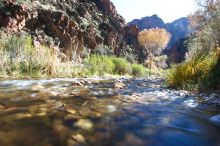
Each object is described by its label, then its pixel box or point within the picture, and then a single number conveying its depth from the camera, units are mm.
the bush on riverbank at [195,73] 3334
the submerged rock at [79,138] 1273
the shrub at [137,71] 9670
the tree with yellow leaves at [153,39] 25376
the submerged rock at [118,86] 3440
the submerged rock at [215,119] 1767
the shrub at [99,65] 6891
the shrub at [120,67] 8578
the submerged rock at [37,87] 2711
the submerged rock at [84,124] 1462
